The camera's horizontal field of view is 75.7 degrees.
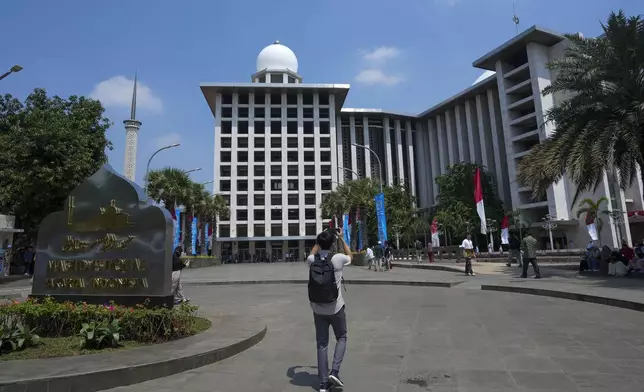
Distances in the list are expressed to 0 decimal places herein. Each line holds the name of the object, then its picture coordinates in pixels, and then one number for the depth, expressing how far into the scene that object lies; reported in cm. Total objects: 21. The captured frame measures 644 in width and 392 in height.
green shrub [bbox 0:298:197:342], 586
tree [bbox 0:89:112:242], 2031
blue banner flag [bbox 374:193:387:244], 2793
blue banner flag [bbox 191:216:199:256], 4011
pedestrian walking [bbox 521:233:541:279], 1469
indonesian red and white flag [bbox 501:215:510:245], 3775
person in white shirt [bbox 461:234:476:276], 1856
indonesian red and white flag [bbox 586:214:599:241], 2709
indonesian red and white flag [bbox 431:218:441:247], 4062
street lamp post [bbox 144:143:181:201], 2992
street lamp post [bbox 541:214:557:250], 4770
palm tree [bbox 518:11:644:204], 1462
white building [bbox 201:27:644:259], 6200
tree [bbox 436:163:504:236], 5602
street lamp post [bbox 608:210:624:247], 4241
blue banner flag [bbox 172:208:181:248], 3571
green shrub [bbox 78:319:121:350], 537
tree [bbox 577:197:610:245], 4088
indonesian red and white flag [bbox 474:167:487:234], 2253
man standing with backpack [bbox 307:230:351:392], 411
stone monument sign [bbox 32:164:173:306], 696
